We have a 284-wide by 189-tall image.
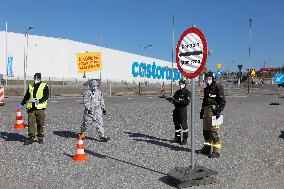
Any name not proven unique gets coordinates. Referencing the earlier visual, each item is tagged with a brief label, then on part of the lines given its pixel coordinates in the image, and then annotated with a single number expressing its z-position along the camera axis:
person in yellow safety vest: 9.84
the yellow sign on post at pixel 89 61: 28.70
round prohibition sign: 5.79
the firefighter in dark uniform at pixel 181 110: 10.02
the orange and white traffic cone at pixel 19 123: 12.97
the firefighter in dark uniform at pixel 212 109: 8.38
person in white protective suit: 10.29
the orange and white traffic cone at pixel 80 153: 8.09
